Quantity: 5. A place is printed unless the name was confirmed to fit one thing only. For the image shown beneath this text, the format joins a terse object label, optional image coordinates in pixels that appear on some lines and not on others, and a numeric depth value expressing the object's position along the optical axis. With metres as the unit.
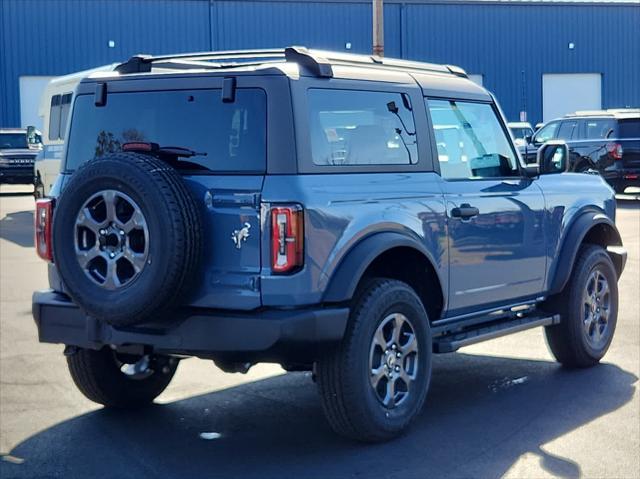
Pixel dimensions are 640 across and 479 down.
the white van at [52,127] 18.20
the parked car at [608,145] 22.25
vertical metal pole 23.61
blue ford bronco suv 5.21
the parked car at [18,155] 27.16
